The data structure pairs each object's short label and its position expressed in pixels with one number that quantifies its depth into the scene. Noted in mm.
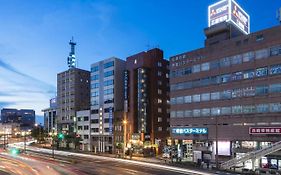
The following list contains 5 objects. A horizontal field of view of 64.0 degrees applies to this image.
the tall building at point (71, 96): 107216
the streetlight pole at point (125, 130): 76128
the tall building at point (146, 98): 78412
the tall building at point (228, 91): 50224
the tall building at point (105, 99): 85680
